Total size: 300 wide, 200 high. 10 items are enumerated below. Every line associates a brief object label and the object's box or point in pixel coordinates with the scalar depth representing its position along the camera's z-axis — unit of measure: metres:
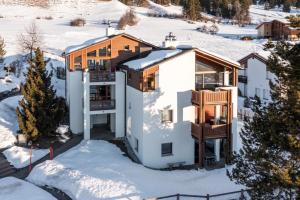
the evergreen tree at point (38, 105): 27.45
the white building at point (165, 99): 24.73
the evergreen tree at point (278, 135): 14.17
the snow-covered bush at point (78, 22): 79.41
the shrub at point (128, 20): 78.64
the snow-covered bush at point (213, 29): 83.67
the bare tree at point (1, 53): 45.61
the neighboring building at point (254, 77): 43.78
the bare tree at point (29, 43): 47.60
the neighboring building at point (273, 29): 78.22
